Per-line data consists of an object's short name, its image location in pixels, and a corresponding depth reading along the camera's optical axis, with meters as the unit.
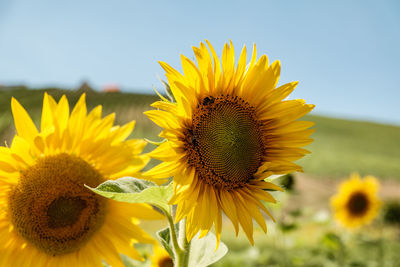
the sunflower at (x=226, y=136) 0.57
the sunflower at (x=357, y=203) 3.34
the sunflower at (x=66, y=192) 0.65
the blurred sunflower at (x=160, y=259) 0.77
